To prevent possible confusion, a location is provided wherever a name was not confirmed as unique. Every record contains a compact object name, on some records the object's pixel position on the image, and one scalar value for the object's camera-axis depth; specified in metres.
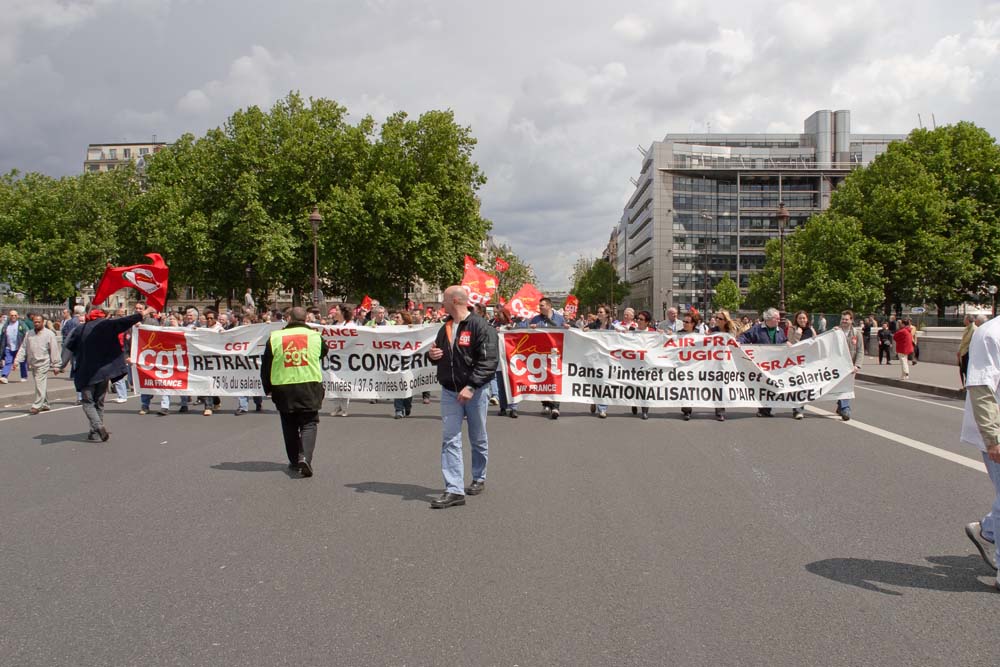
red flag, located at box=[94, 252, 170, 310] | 10.80
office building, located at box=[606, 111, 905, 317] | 104.81
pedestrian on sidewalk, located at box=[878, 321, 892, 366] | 29.69
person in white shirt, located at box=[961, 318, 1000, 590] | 4.35
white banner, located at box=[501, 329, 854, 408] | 12.56
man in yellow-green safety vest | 7.78
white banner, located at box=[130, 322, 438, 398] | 13.00
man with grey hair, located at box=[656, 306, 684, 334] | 16.02
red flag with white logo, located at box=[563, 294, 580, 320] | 26.57
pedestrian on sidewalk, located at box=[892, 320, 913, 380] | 23.23
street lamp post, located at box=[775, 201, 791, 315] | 33.49
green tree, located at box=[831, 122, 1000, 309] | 46.69
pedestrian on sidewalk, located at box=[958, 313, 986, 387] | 11.80
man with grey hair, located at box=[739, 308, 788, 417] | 12.91
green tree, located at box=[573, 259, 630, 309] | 128.12
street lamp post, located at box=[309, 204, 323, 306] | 28.45
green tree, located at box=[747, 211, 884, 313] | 47.69
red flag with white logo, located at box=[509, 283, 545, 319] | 19.52
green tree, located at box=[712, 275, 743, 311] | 84.37
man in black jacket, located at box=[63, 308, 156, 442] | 9.98
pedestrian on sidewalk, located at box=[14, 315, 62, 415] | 13.14
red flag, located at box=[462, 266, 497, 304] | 20.42
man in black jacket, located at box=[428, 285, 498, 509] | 6.47
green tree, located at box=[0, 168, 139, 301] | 59.31
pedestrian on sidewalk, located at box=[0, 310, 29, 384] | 18.94
